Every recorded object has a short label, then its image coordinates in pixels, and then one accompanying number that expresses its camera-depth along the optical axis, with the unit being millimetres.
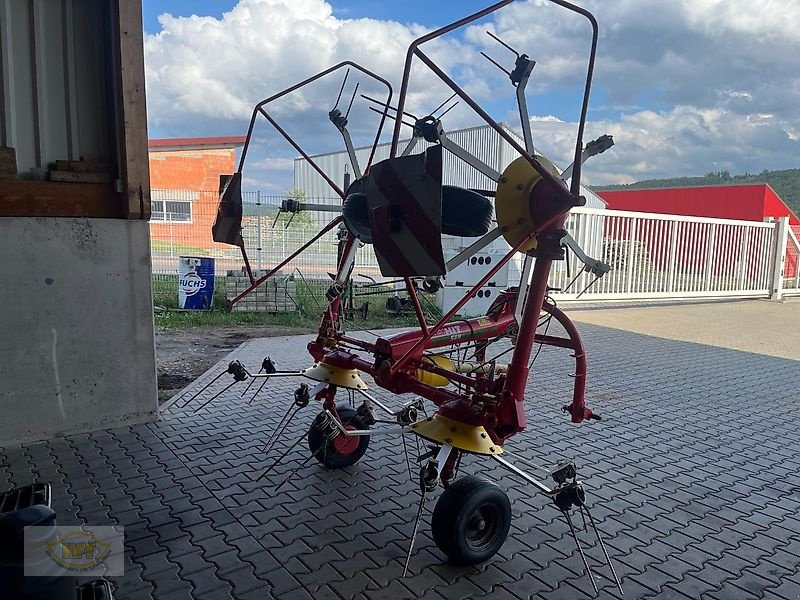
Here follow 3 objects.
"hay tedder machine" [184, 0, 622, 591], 2338
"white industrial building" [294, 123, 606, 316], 10102
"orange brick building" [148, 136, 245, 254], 20125
